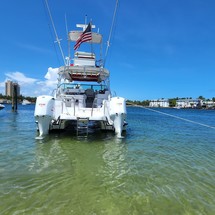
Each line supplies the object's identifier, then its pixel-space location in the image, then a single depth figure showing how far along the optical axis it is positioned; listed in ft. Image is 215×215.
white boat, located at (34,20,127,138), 34.94
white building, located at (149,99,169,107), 540.11
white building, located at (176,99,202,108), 507.30
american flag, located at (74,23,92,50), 47.34
